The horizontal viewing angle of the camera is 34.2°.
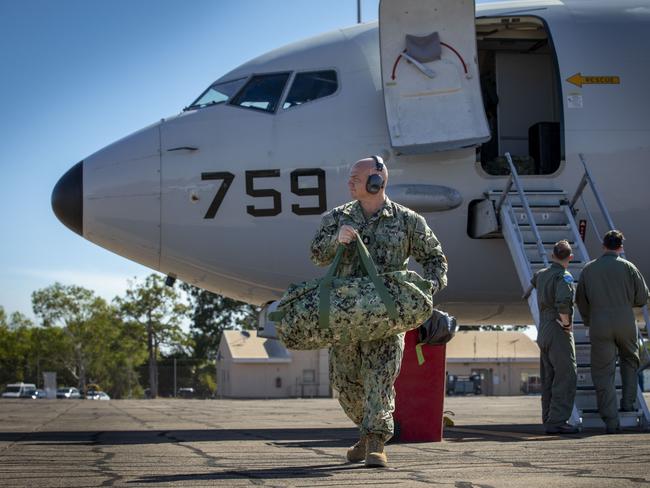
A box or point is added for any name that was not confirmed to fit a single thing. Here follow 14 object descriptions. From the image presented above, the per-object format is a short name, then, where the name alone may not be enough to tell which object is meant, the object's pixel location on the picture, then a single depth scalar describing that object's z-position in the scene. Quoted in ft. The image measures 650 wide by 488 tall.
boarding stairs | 32.58
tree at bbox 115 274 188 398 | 239.91
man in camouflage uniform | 19.63
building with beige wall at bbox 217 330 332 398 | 184.85
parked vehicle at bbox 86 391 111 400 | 212.76
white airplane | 38.24
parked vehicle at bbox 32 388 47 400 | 207.86
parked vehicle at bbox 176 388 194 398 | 223.92
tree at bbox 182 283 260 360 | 280.92
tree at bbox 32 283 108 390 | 263.49
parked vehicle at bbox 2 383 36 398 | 214.79
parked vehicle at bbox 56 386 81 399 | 214.90
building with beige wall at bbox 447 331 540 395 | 187.42
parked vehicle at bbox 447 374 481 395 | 177.68
